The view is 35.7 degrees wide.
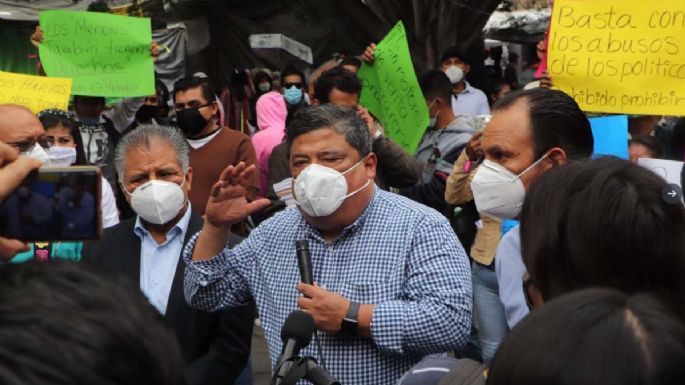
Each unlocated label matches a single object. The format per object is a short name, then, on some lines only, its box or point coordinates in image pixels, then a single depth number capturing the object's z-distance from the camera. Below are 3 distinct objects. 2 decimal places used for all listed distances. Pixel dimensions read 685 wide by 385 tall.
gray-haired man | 3.80
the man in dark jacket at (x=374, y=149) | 5.75
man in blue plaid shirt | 3.07
